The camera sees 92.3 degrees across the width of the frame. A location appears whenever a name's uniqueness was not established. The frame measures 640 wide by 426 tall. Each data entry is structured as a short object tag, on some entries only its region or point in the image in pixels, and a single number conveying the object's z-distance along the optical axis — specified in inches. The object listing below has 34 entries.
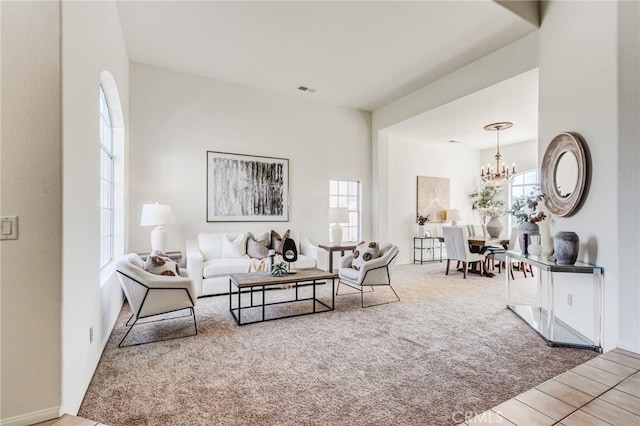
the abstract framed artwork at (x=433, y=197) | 303.3
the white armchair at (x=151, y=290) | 109.7
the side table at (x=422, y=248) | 293.1
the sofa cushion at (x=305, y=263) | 195.9
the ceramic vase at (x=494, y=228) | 256.2
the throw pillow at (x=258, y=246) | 195.2
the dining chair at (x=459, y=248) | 224.4
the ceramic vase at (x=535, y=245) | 134.3
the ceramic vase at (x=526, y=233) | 139.6
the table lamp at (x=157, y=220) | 165.2
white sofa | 168.4
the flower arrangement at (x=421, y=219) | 293.0
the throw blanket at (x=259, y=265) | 179.9
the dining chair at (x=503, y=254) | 222.6
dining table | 226.4
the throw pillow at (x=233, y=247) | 194.4
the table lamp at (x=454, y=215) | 303.4
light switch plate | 61.1
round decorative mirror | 116.3
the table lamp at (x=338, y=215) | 214.2
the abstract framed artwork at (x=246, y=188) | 207.9
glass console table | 108.0
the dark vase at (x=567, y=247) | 112.9
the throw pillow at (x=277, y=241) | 199.7
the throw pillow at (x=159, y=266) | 121.4
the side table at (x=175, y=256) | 174.7
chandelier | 239.5
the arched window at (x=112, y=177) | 140.3
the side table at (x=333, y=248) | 214.1
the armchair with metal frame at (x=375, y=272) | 153.6
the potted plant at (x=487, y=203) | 307.4
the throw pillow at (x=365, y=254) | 163.9
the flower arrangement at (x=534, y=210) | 139.2
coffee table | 132.8
